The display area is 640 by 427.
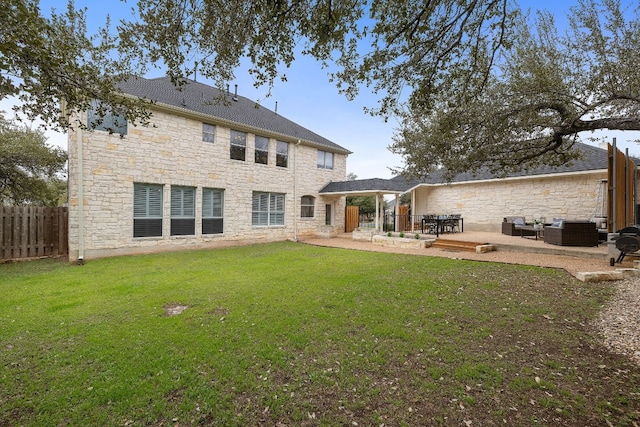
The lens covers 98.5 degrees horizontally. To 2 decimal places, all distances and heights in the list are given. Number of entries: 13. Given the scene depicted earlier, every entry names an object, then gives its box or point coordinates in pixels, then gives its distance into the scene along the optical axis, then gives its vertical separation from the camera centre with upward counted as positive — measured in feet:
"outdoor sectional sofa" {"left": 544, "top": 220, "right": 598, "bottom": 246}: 32.73 -2.09
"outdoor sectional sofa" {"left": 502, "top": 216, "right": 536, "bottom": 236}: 45.02 -2.05
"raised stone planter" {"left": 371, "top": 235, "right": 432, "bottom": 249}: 39.60 -4.21
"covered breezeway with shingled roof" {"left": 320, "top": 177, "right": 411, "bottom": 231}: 50.55 +4.71
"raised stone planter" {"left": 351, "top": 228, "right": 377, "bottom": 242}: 49.24 -3.80
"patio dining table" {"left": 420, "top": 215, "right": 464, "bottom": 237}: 46.51 -1.33
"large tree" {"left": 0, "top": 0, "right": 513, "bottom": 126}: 9.71 +8.16
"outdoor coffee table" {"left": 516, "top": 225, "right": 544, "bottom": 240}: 39.75 -2.02
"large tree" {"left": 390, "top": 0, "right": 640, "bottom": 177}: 16.94 +8.08
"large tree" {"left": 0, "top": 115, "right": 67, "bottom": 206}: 37.19 +6.52
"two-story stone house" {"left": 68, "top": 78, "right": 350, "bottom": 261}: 31.94 +4.69
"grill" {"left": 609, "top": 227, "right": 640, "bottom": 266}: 21.78 -1.88
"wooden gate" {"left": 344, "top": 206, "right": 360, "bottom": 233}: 63.31 -1.28
